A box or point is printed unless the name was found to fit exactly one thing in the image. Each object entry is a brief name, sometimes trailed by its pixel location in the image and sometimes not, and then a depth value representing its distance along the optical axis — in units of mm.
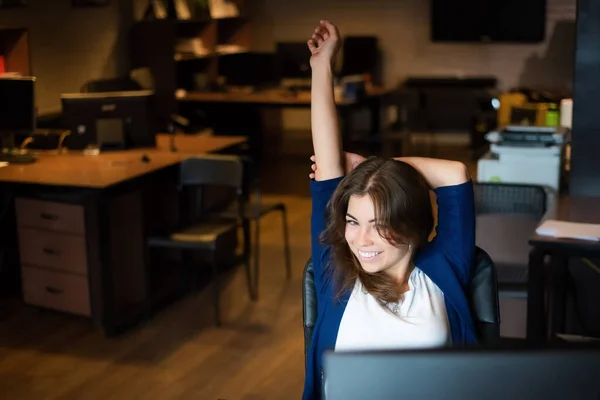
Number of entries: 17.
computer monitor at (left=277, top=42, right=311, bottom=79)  9719
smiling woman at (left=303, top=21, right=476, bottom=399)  1658
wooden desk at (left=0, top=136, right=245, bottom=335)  4129
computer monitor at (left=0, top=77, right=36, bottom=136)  4762
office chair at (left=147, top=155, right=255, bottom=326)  4383
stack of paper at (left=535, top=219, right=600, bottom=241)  2971
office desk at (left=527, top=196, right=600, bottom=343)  2928
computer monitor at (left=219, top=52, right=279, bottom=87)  9039
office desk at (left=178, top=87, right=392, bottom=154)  7715
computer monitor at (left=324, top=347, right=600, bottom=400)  849
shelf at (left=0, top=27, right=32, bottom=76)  5438
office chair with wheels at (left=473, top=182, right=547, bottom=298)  3639
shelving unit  7617
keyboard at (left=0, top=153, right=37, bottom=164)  4703
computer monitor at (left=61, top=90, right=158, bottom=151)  5020
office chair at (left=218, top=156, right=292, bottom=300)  4883
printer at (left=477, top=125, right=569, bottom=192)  4008
